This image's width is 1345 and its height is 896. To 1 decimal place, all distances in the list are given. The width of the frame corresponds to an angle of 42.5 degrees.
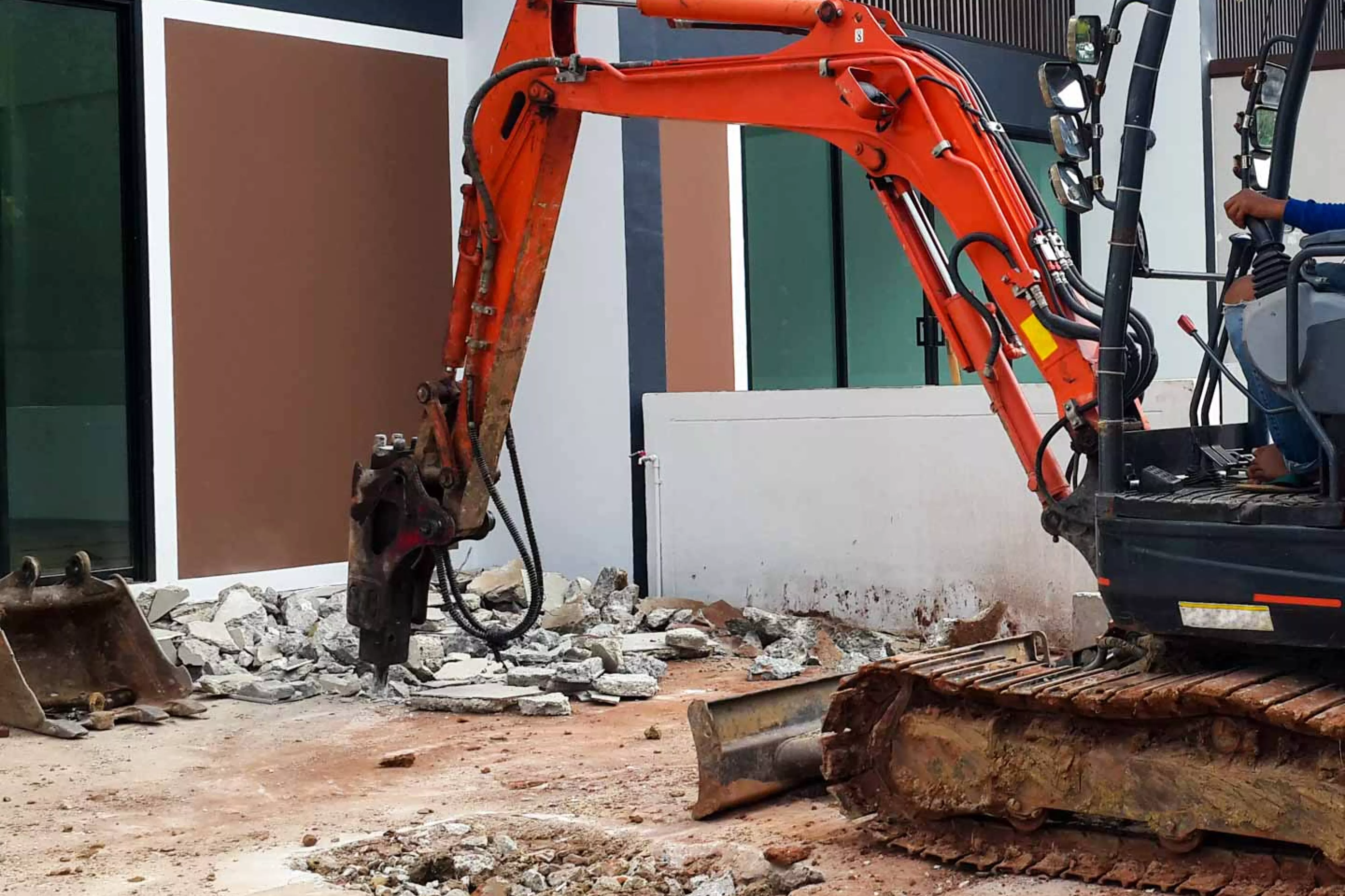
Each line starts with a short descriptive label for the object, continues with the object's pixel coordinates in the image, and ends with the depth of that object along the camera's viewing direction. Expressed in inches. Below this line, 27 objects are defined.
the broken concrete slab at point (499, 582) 409.4
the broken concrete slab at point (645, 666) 337.1
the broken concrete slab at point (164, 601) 370.6
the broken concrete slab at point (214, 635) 353.1
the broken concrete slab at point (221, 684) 322.3
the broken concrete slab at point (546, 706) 301.3
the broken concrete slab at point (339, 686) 319.0
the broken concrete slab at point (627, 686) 315.0
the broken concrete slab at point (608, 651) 333.4
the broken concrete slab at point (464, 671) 327.0
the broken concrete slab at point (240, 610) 373.1
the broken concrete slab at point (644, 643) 360.8
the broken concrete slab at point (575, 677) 315.9
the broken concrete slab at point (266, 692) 316.5
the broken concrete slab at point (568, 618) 380.8
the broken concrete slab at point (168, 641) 336.2
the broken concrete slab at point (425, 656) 326.0
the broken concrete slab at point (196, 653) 337.4
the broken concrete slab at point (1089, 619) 275.9
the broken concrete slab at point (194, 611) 373.1
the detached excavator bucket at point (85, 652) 298.8
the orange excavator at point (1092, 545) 173.8
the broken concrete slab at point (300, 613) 374.0
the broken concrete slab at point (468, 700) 304.5
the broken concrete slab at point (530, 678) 320.8
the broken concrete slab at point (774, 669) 334.6
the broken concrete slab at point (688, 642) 358.3
